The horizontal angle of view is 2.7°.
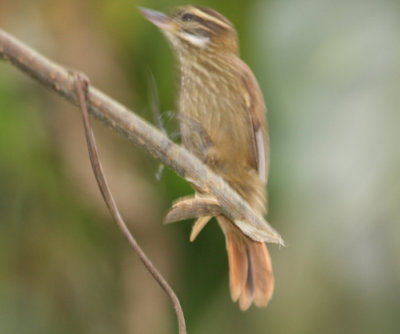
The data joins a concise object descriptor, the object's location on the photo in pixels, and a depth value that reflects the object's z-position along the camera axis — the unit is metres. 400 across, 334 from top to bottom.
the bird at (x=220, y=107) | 2.69
